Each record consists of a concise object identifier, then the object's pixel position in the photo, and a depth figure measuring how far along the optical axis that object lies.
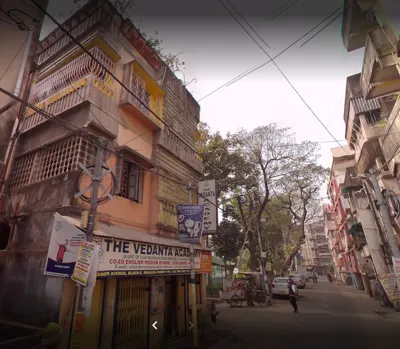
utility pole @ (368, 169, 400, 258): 13.21
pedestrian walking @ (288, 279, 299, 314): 14.45
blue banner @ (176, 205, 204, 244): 8.98
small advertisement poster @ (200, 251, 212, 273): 11.32
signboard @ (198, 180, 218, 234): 12.12
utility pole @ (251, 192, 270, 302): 19.78
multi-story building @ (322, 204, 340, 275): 49.28
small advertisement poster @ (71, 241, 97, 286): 5.07
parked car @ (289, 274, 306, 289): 31.48
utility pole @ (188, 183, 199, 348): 8.41
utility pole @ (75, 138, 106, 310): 5.34
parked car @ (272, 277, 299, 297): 22.34
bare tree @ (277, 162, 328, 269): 25.47
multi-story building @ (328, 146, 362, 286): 30.84
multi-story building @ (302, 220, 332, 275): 78.94
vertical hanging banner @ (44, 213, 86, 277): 5.53
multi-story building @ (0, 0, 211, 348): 6.43
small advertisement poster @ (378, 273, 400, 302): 13.14
